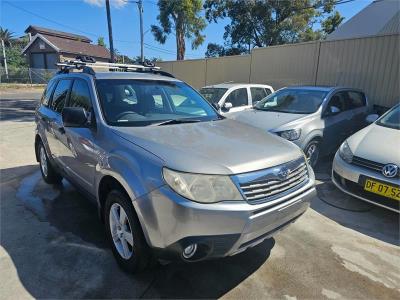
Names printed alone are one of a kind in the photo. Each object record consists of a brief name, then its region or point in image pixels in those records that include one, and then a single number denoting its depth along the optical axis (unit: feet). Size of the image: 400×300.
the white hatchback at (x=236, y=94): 26.76
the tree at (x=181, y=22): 80.28
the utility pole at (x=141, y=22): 76.64
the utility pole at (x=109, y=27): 49.34
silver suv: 7.52
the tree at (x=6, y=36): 193.26
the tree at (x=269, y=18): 71.94
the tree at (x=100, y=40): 217.05
